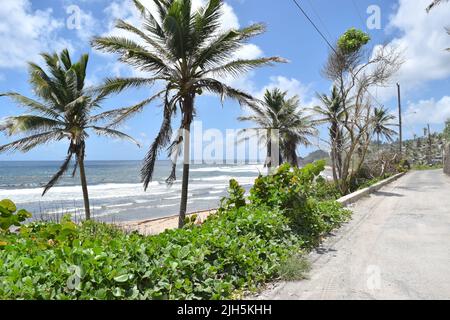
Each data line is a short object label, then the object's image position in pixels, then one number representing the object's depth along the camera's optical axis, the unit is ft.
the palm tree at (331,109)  77.41
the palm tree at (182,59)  32.32
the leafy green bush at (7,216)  13.08
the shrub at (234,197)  21.21
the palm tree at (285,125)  75.00
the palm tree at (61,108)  44.47
